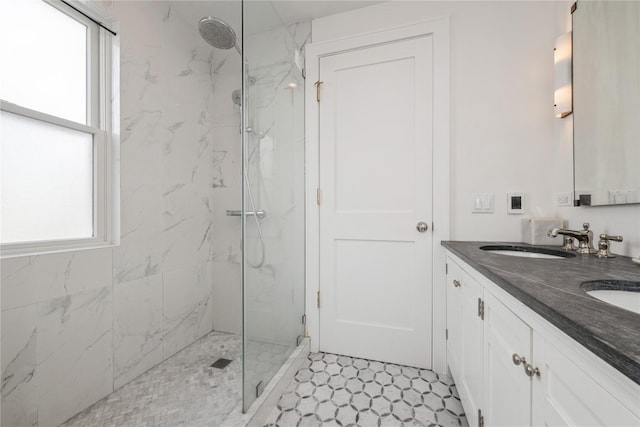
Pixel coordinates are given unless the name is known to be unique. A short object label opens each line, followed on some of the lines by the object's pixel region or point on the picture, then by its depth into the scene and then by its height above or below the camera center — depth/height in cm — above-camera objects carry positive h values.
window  119 +43
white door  171 +8
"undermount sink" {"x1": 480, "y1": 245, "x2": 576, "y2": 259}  129 -20
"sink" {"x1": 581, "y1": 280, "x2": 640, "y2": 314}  71 -22
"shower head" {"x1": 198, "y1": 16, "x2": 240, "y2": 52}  148 +106
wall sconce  137 +72
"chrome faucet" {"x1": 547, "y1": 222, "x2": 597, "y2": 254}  115 -11
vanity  39 -27
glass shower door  123 +9
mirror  99 +47
